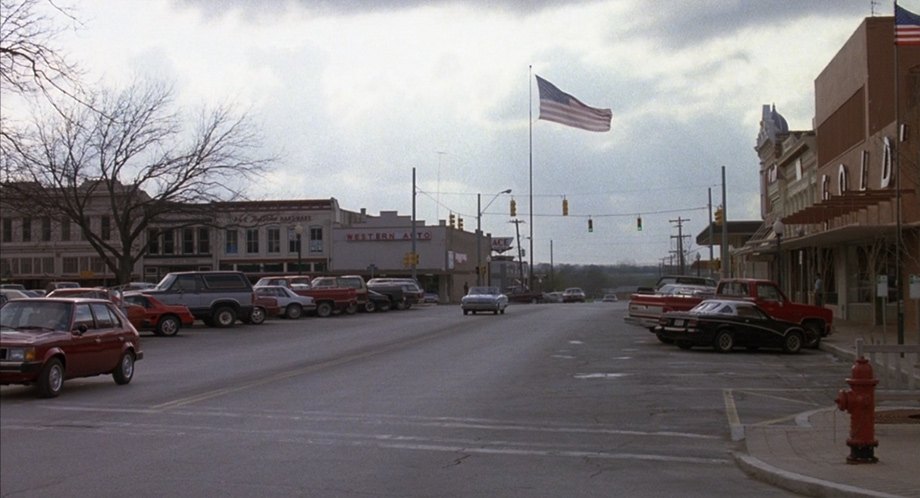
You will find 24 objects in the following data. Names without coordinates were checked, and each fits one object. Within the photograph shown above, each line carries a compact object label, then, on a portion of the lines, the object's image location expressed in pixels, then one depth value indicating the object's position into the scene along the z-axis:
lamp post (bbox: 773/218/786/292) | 35.09
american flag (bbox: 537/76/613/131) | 48.78
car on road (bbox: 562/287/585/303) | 95.25
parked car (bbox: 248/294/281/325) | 41.09
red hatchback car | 14.55
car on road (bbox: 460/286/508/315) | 50.09
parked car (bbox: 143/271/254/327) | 38.72
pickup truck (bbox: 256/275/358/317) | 49.38
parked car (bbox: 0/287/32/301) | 26.94
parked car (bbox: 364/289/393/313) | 54.88
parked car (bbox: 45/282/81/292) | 40.57
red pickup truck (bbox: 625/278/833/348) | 27.18
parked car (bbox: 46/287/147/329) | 28.47
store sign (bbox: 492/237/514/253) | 142.00
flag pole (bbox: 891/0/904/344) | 20.06
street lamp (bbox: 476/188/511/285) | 83.60
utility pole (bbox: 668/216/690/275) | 108.60
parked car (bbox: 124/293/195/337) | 33.25
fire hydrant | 10.02
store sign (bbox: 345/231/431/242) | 92.69
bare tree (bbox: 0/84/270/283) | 41.28
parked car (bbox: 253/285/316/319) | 46.75
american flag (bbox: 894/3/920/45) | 23.66
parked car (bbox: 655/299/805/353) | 25.77
